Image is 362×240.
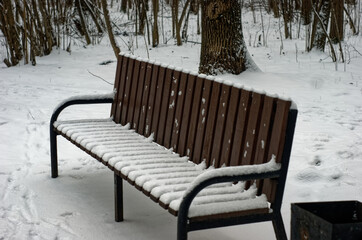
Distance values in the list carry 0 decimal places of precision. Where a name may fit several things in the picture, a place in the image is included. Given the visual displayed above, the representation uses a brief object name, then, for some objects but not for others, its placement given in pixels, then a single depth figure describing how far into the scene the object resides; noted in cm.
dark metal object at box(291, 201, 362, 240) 266
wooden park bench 315
